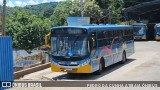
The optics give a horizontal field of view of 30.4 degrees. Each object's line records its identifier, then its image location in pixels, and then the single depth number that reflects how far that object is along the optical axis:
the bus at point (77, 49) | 14.27
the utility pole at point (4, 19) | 18.34
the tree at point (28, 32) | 41.44
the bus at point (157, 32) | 41.65
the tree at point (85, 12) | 50.16
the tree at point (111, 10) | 52.41
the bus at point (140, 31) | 42.68
